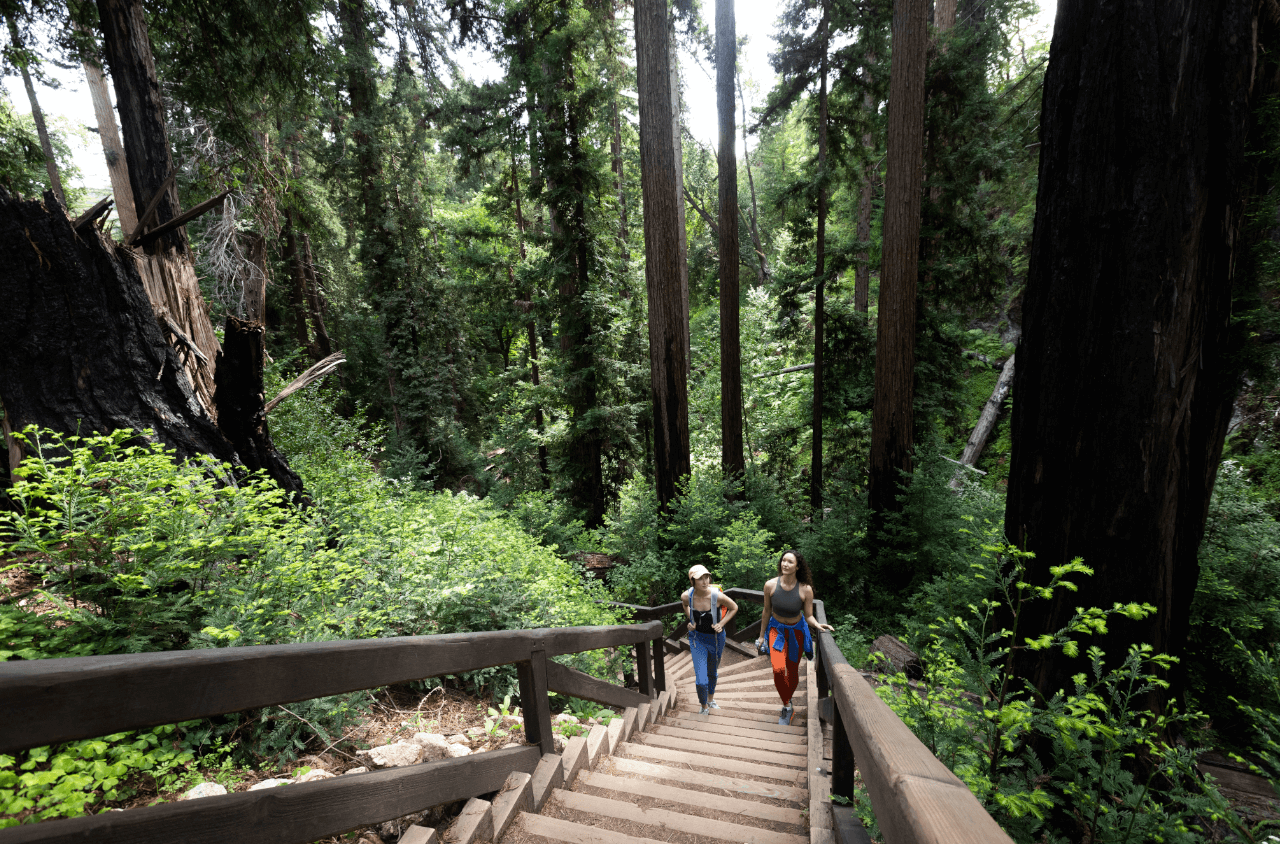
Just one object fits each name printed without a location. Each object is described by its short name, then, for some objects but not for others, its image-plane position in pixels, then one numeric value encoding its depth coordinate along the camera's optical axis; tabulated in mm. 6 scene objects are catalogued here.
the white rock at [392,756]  2443
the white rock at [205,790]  1935
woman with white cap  5379
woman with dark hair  5066
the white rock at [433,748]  2562
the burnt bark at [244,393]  5445
